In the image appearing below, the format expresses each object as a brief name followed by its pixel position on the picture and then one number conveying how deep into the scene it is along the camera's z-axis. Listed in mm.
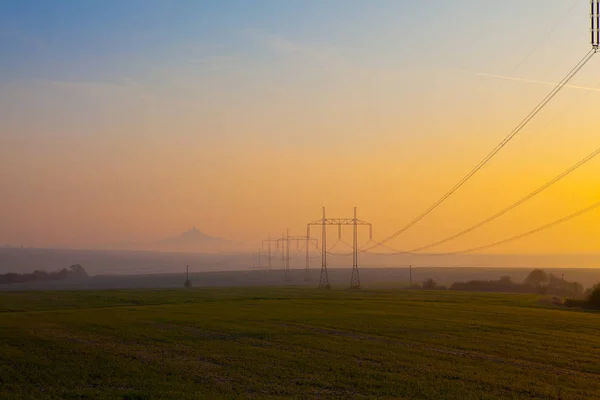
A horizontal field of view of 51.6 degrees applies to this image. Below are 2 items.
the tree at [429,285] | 192025
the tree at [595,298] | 97812
